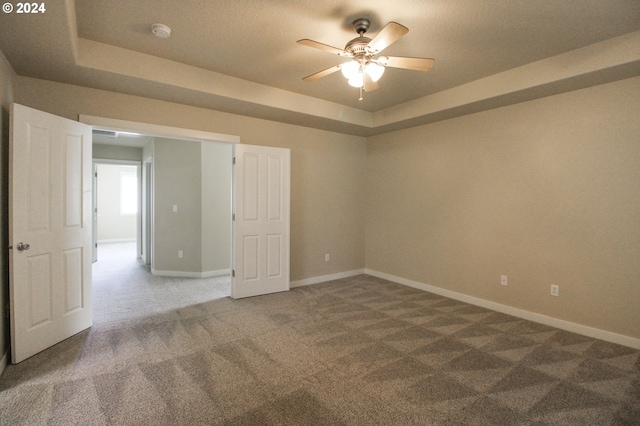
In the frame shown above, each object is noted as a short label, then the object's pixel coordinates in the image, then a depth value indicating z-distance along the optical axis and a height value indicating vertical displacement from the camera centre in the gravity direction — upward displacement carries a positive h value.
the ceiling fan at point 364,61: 2.38 +1.16
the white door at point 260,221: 4.19 -0.22
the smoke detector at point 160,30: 2.51 +1.45
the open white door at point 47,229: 2.49 -0.23
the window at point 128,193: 10.13 +0.37
